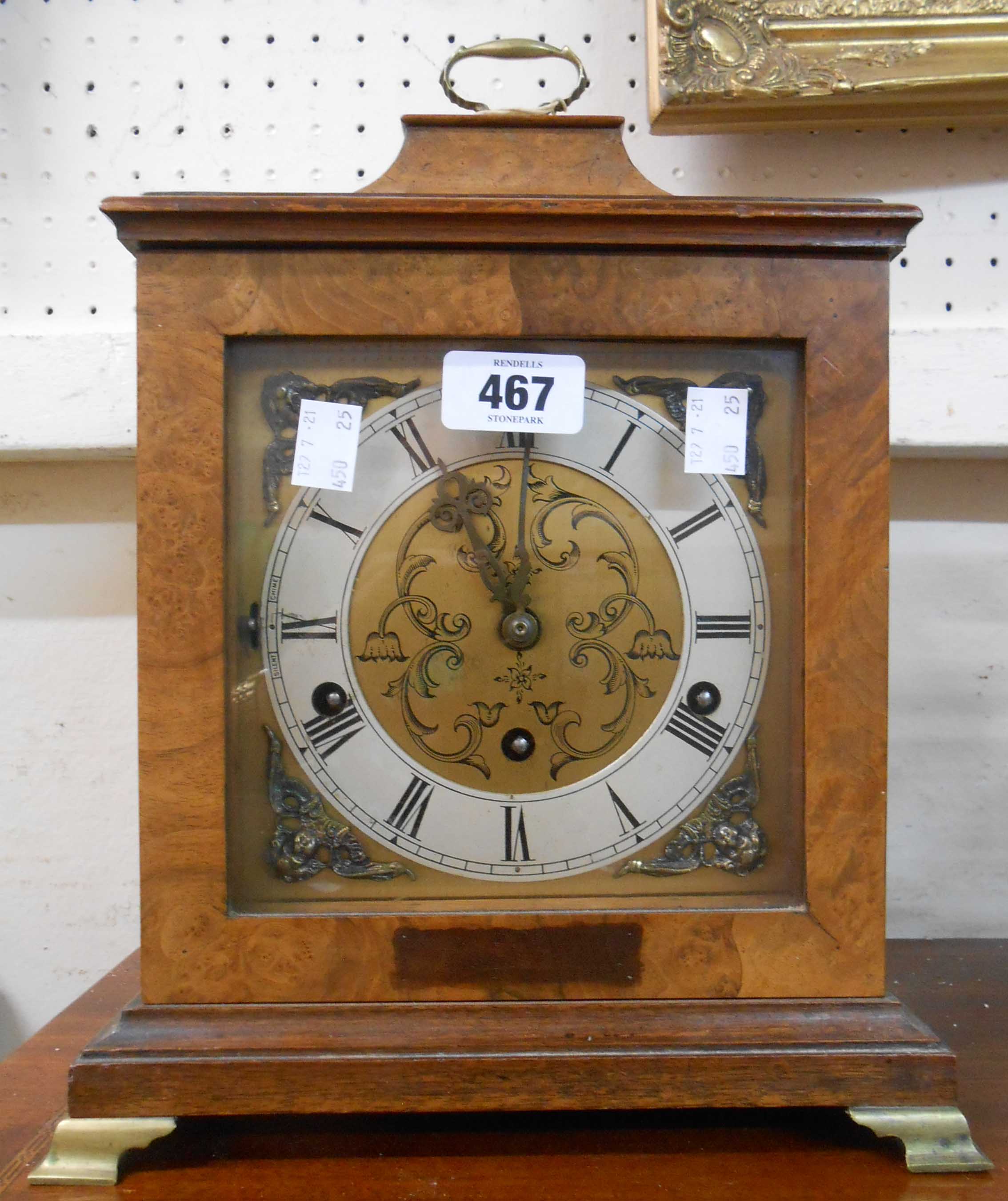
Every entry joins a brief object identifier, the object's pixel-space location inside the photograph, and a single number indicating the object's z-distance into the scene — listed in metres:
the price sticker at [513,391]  0.81
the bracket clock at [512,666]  0.76
